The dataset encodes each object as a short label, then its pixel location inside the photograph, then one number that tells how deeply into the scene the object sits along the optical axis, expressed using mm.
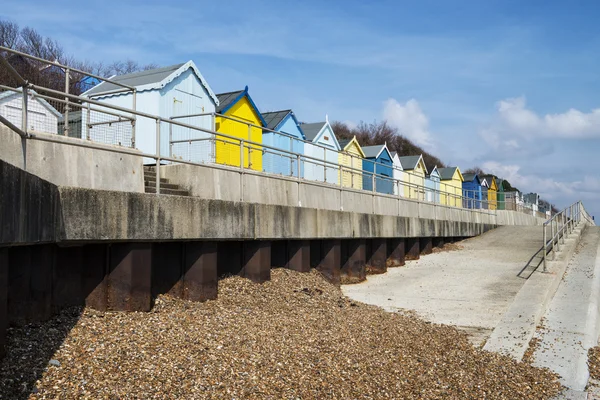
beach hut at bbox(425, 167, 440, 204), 42425
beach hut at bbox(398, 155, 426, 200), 41097
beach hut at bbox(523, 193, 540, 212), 48619
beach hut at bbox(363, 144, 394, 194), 31855
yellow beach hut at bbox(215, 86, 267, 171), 16391
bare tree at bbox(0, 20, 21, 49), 39372
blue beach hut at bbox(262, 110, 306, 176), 22922
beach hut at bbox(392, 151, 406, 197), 35991
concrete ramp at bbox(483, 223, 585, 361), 8286
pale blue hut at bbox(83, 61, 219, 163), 15047
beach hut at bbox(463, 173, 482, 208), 55406
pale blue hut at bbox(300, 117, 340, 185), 25439
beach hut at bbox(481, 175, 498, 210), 63262
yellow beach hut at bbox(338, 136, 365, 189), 20141
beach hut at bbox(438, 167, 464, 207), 49819
